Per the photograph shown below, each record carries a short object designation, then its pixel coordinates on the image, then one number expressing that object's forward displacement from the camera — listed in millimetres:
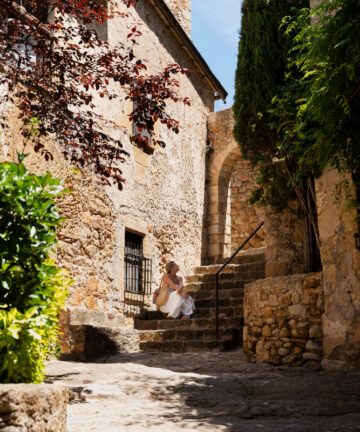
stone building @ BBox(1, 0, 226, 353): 8734
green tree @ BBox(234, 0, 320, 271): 7109
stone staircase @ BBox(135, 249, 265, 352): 8320
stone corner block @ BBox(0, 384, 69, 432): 2637
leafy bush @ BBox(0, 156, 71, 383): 2965
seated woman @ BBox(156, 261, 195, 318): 9469
